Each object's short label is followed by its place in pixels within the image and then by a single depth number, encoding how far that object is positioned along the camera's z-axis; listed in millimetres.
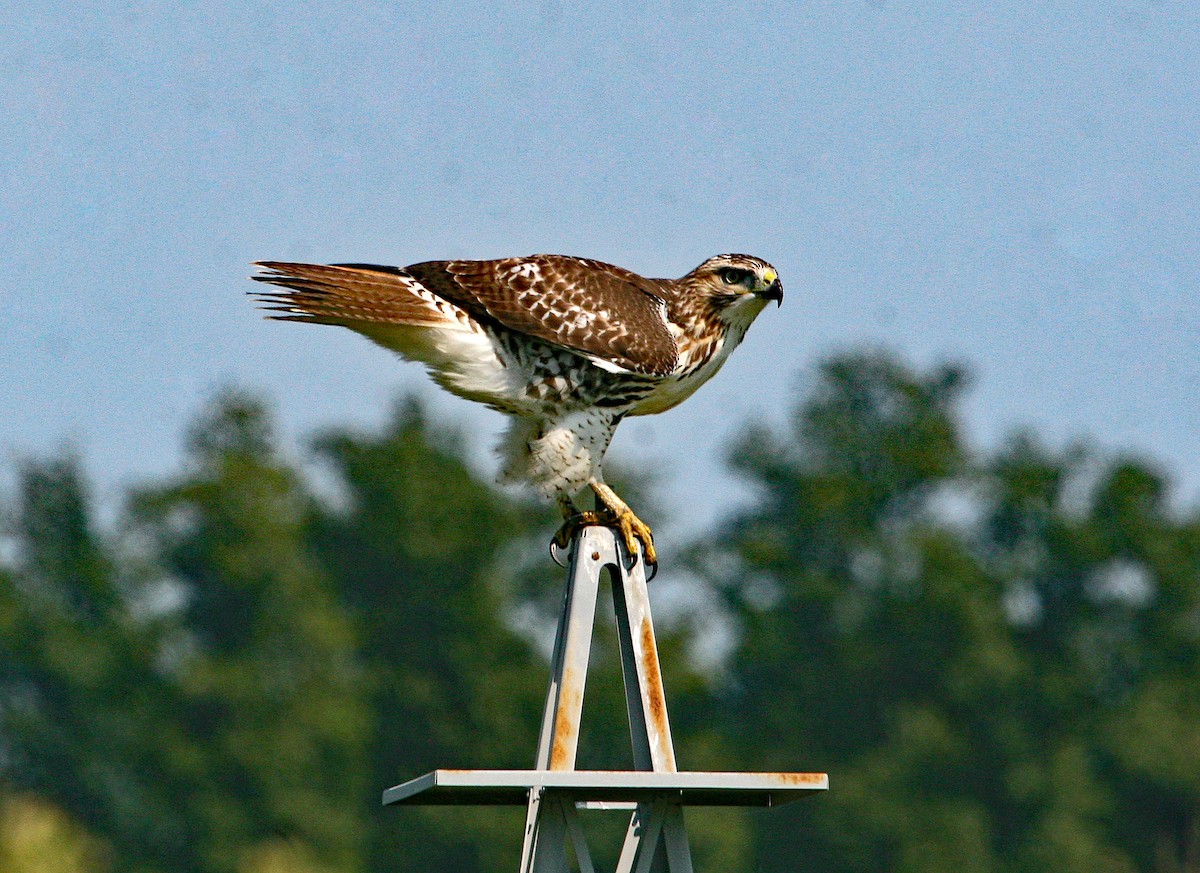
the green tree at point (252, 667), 89687
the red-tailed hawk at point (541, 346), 14187
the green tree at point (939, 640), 95062
